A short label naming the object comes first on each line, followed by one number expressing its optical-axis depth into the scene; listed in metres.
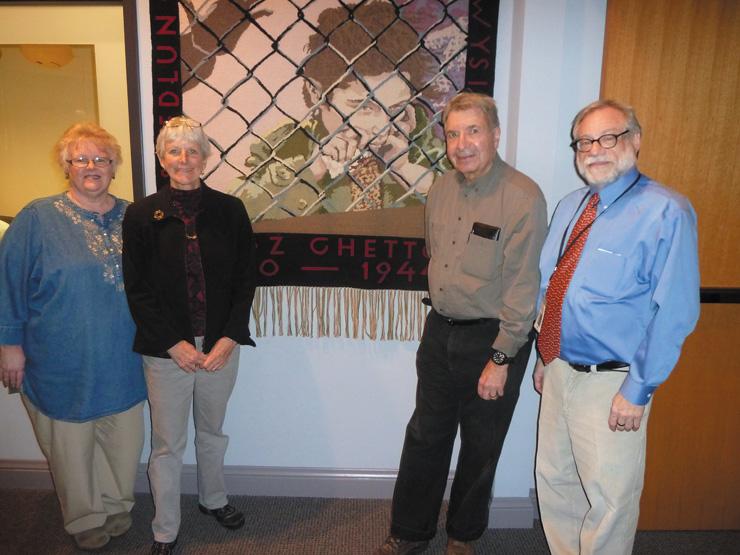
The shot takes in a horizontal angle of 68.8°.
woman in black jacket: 1.75
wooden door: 1.83
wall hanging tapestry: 1.94
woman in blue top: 1.76
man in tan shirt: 1.64
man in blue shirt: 1.37
